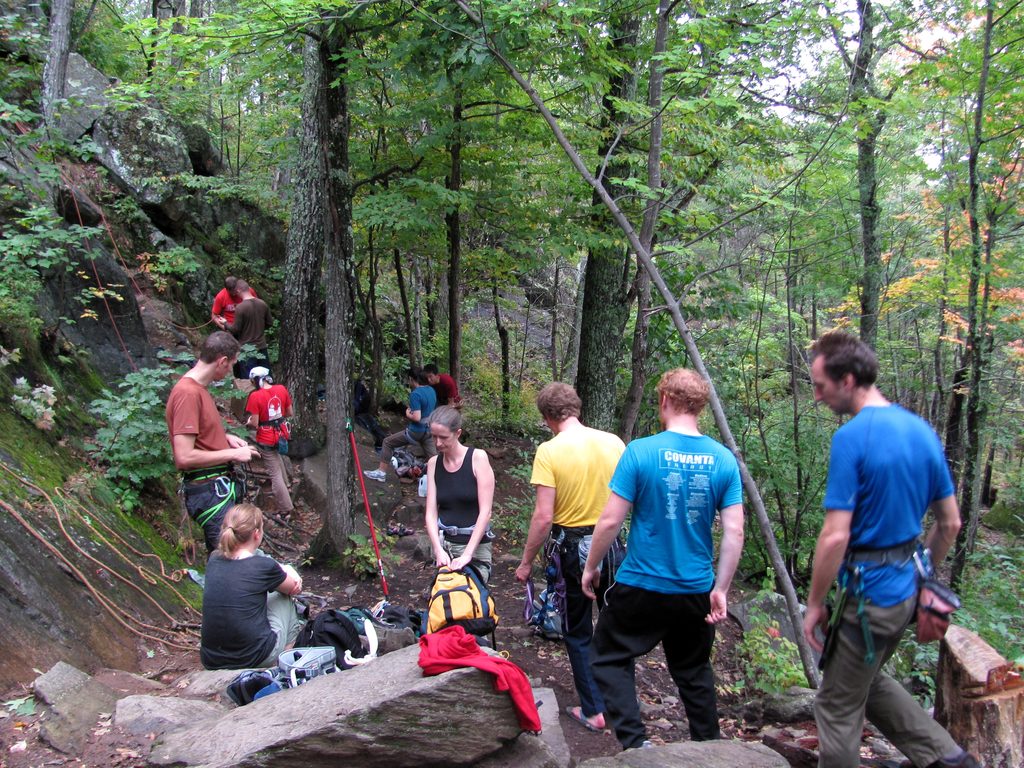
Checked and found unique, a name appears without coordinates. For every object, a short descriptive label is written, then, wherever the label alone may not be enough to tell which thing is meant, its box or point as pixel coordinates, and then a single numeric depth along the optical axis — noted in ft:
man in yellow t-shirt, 12.30
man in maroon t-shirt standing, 14.69
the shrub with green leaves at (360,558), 21.91
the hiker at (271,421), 25.63
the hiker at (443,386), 30.42
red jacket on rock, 10.02
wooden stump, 10.20
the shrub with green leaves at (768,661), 15.39
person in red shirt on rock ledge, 33.22
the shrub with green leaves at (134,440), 19.35
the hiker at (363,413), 37.70
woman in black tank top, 13.76
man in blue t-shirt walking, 8.18
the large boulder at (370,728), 9.25
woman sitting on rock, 12.72
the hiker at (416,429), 29.91
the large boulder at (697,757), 9.45
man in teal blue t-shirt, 10.04
